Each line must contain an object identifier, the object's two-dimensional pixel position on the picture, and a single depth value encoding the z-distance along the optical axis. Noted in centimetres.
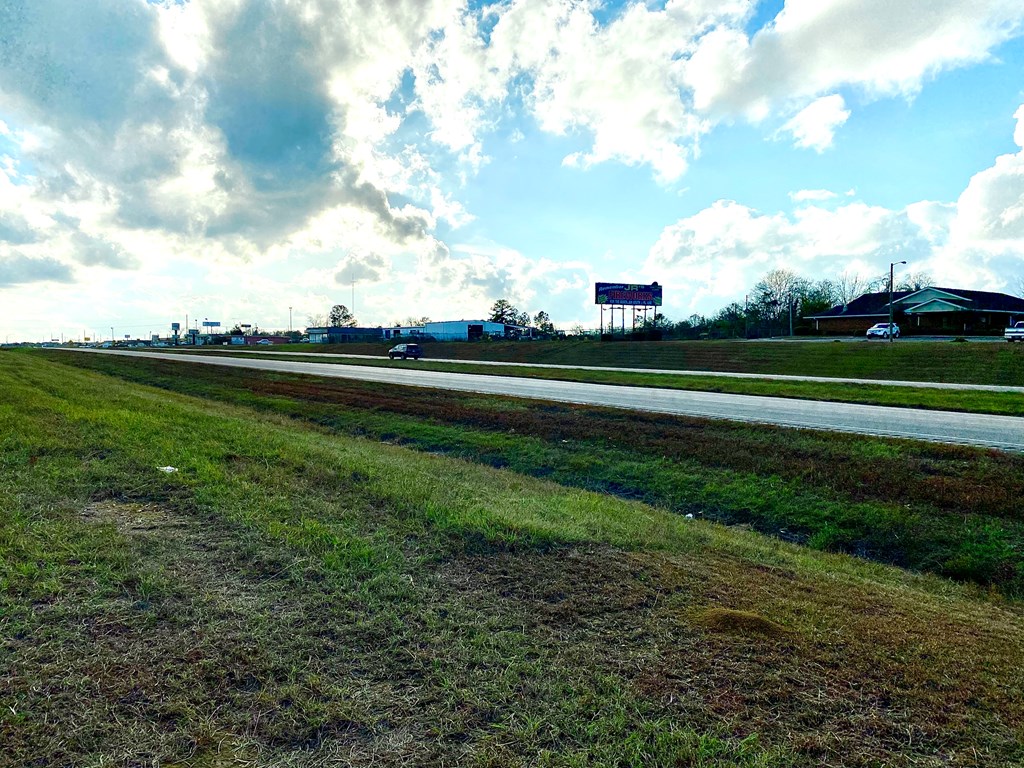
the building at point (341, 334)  12812
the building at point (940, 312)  6069
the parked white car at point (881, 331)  5727
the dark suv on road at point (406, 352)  5697
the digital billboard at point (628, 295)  7581
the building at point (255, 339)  15142
